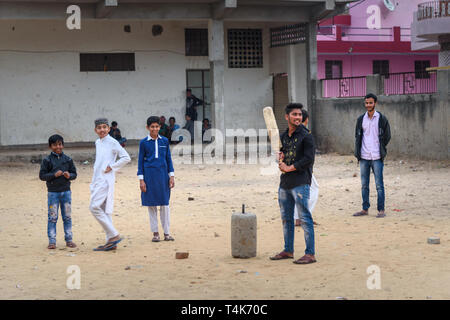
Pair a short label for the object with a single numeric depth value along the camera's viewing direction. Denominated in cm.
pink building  3005
